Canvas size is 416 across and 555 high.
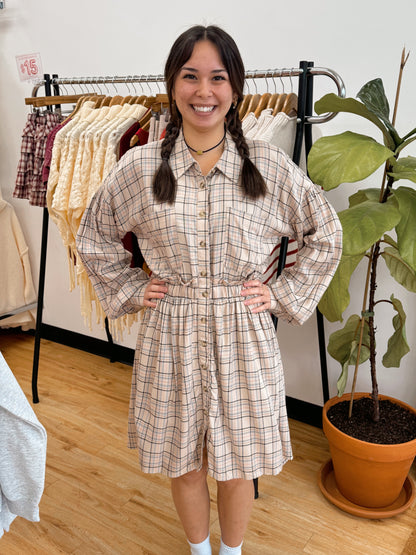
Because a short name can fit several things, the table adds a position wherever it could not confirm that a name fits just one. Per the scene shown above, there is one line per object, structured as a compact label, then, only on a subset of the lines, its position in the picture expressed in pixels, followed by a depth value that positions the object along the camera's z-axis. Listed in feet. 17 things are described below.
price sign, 8.96
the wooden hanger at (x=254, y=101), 5.84
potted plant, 4.67
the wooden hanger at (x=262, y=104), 5.65
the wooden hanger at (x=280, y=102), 5.58
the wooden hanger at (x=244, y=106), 5.85
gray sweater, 2.84
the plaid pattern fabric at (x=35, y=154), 7.08
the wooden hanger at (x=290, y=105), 5.63
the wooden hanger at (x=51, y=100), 7.09
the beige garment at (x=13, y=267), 9.95
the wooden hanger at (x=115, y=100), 6.90
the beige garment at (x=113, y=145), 6.20
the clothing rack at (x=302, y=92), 5.30
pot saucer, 5.93
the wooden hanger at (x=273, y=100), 5.76
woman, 4.15
